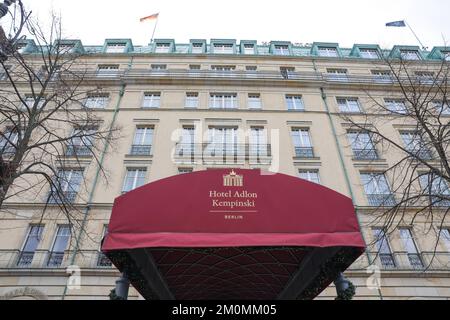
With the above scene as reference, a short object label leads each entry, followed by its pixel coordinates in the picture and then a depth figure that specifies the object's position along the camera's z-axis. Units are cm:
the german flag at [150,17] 2322
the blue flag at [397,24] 2009
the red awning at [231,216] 378
